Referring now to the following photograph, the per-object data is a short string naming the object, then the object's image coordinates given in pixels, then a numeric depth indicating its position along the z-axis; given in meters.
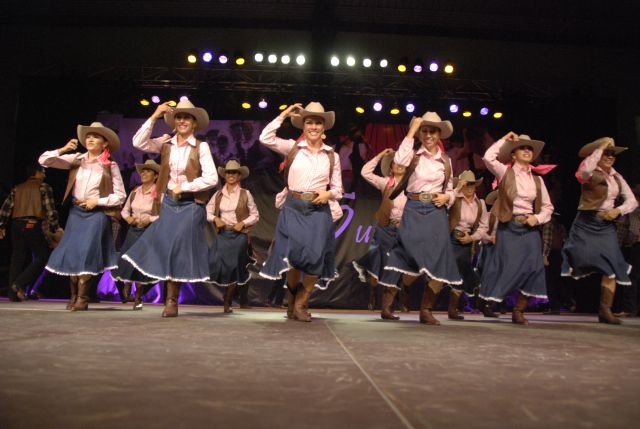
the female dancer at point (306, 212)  5.47
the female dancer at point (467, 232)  7.50
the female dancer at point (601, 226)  6.44
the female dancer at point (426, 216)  5.59
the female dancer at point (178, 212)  5.42
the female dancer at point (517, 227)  6.12
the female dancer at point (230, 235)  7.45
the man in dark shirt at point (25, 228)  8.87
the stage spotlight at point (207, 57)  10.84
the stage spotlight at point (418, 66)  10.76
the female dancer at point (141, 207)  7.87
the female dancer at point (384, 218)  7.29
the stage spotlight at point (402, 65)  10.77
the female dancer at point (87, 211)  6.06
